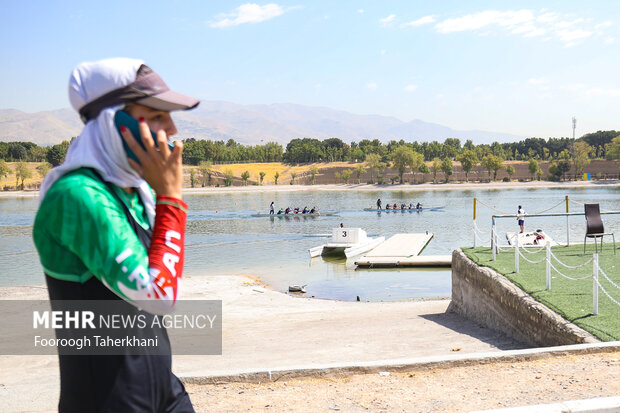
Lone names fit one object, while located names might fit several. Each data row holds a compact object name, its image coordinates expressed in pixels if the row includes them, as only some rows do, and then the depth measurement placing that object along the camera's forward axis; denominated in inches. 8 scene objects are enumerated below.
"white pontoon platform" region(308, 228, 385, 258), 1238.9
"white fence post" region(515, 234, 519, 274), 492.5
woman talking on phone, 65.8
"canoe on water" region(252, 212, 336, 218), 2293.3
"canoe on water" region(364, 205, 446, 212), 2384.7
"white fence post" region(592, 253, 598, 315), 344.5
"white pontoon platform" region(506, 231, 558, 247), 968.8
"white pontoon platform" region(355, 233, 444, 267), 1056.8
